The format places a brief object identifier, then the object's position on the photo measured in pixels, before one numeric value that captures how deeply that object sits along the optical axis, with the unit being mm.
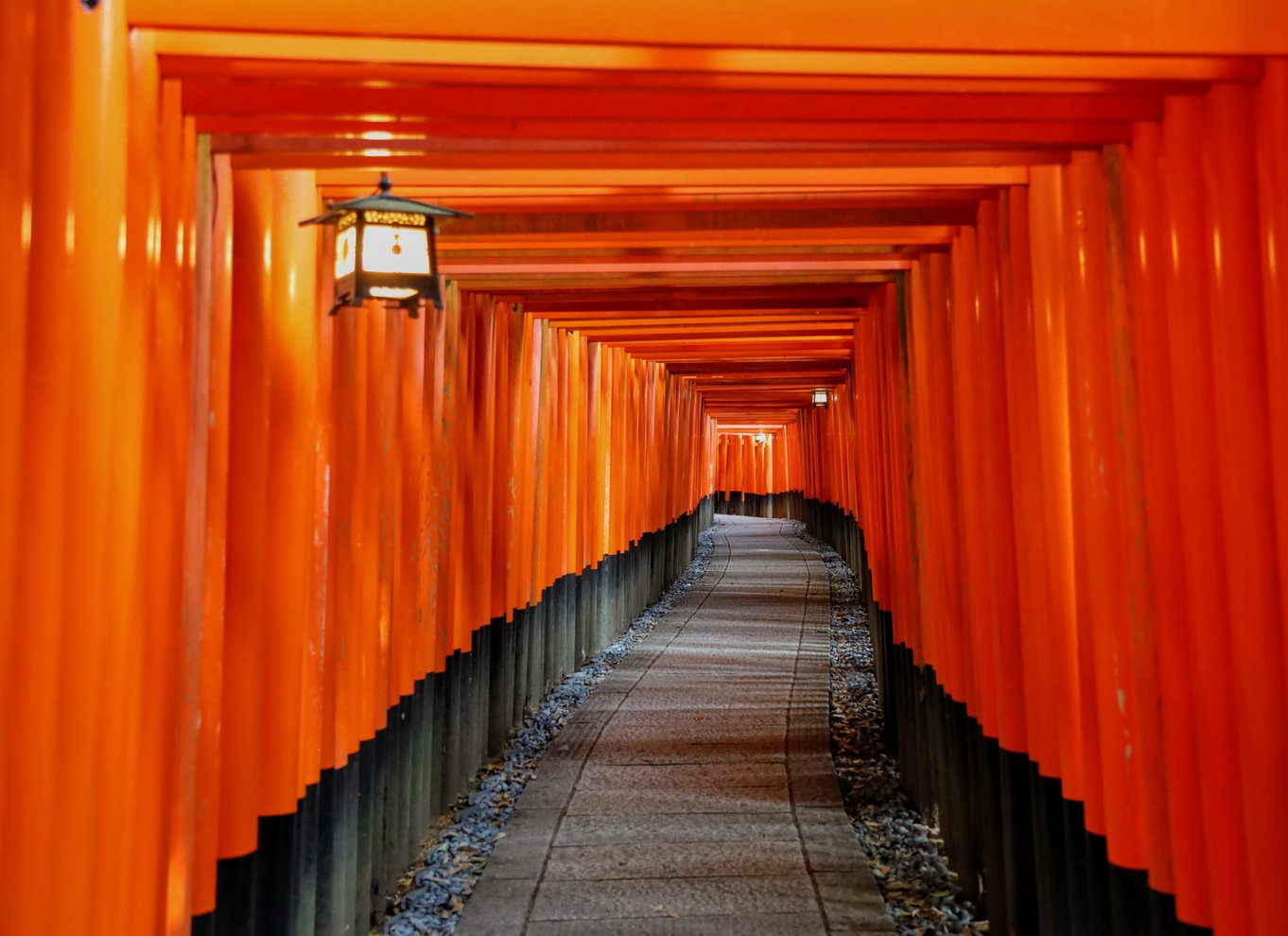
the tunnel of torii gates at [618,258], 2342
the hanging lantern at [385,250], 3260
